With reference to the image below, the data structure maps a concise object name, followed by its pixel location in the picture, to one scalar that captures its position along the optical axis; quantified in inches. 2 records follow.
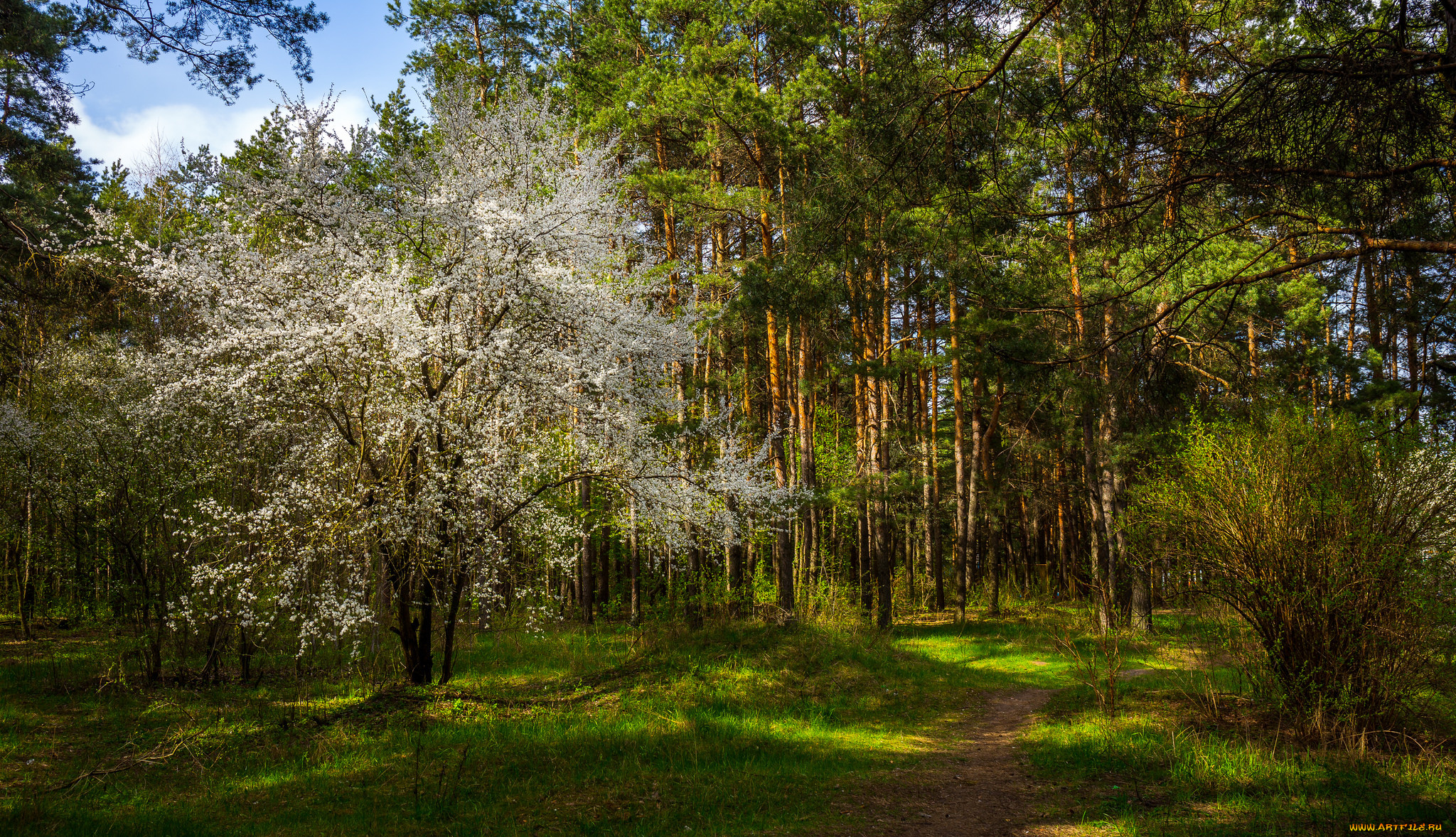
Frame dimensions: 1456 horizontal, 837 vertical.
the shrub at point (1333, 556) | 224.5
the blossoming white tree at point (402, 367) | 299.3
